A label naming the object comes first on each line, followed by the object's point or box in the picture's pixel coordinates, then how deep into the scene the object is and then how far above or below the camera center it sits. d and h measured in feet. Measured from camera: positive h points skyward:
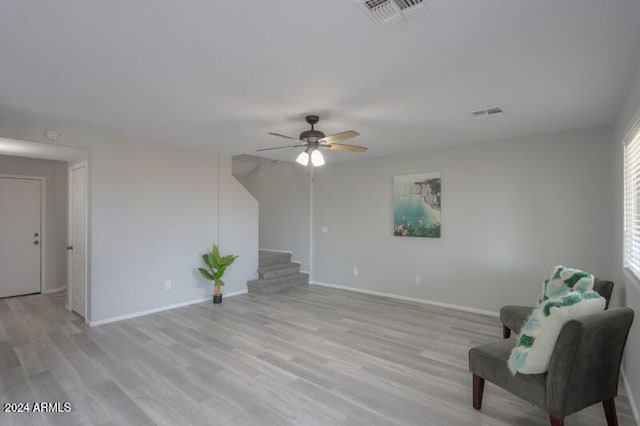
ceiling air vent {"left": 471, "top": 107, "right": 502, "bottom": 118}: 10.68 +3.38
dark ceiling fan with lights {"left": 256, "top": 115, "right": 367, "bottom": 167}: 11.22 +2.51
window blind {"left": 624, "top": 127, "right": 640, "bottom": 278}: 8.13 +0.29
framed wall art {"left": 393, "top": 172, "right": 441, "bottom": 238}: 16.75 +0.57
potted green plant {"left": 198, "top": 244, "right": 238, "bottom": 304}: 16.92 -2.48
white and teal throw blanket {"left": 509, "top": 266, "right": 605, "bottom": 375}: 6.22 -2.16
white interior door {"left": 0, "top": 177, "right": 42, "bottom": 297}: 18.11 -0.85
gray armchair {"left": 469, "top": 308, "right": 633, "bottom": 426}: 5.99 -3.01
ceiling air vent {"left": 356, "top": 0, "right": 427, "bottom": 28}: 5.37 +3.42
